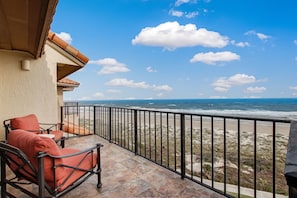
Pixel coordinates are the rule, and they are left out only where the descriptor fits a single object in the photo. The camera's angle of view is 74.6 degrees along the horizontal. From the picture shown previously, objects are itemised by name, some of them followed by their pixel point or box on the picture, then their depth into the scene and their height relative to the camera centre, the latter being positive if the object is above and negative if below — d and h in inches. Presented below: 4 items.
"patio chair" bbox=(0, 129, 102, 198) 62.1 -23.8
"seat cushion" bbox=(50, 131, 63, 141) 134.1 -26.8
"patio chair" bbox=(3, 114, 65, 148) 126.5 -19.0
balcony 89.7 -43.3
